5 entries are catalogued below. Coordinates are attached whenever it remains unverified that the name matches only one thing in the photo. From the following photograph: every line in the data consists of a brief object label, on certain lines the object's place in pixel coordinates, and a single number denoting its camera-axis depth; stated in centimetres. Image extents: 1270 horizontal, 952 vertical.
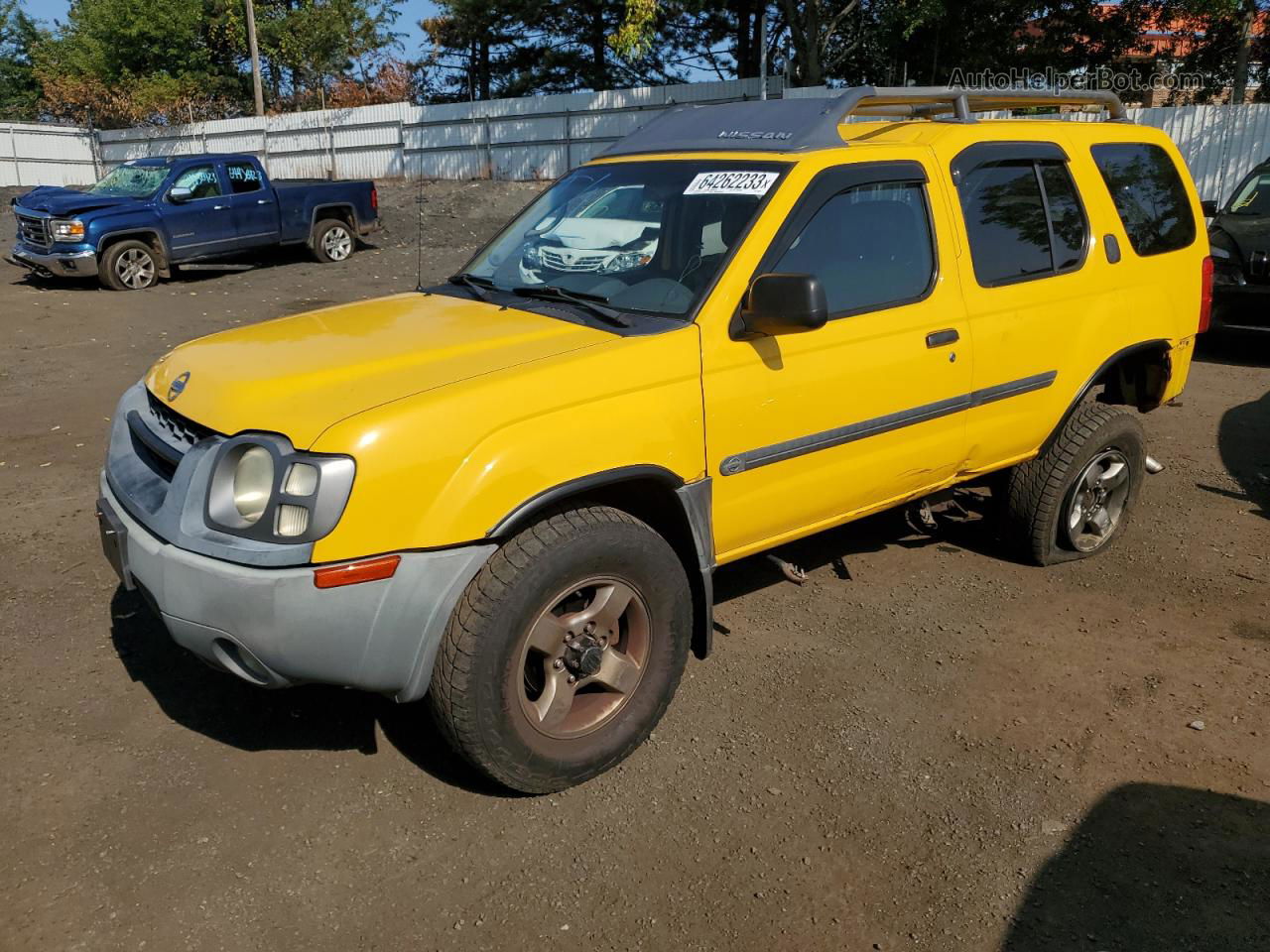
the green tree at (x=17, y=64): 4384
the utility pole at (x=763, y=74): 1936
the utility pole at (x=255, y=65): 3052
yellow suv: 284
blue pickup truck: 1381
